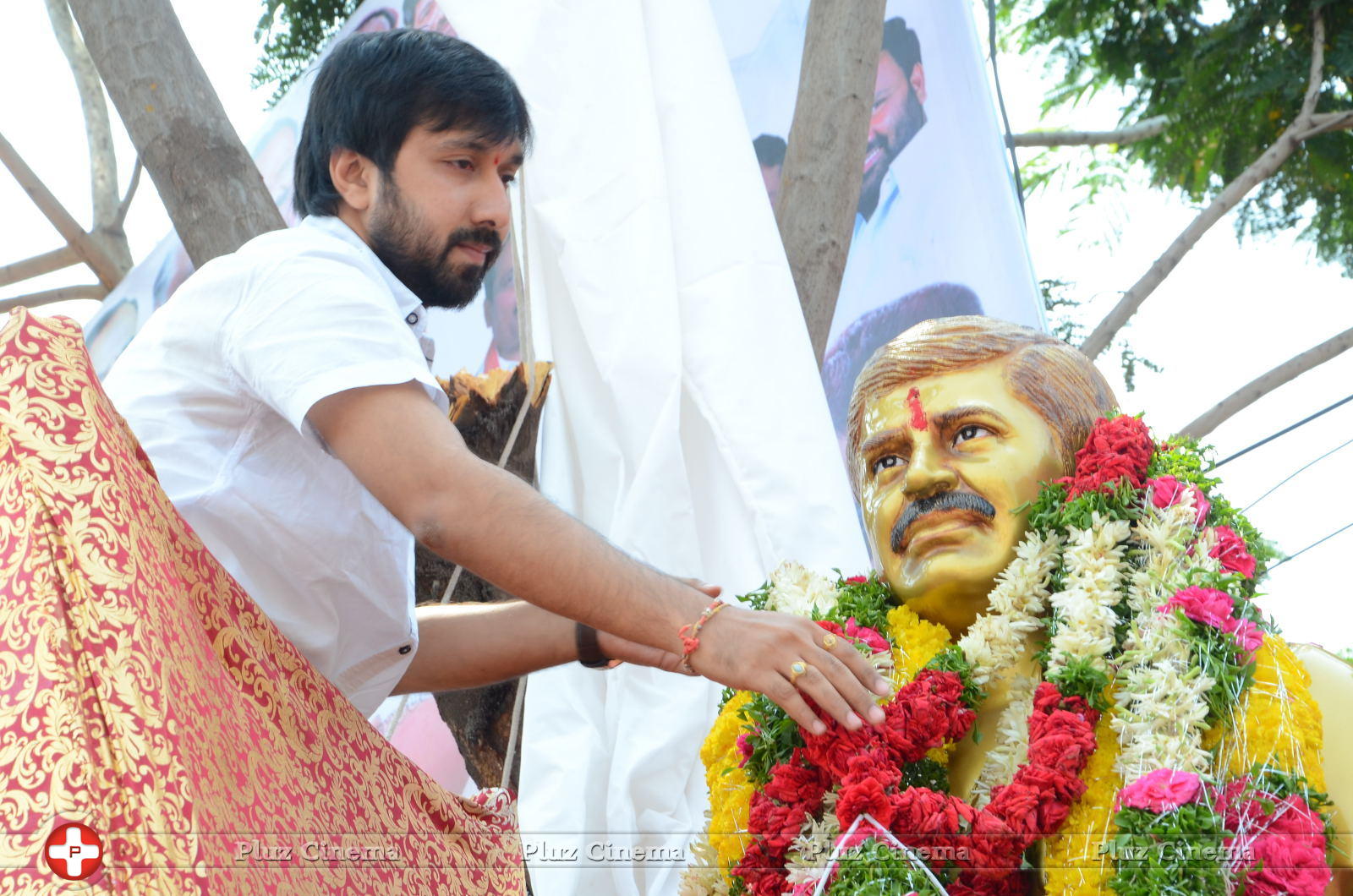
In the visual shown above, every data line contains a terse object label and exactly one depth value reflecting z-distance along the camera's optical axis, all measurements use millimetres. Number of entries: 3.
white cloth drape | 3021
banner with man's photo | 4785
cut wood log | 3068
